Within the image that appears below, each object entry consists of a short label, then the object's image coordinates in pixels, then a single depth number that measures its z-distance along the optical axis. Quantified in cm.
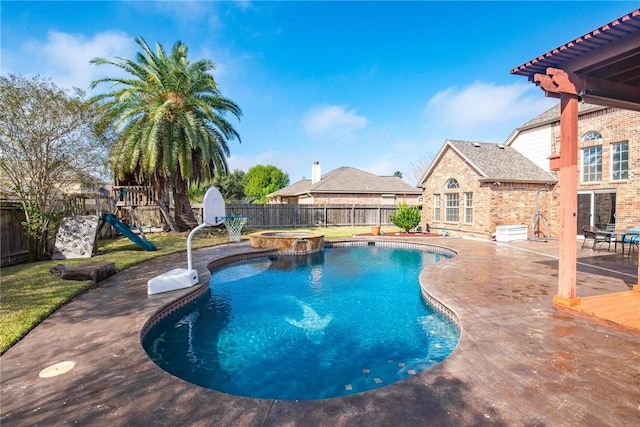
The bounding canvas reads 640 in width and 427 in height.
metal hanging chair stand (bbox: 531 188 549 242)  1656
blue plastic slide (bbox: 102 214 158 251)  1252
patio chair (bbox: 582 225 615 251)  1139
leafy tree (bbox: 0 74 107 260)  949
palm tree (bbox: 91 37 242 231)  1545
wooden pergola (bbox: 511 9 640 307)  511
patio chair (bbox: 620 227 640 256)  1029
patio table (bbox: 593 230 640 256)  1042
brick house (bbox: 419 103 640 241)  1366
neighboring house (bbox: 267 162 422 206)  2748
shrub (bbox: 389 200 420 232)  1891
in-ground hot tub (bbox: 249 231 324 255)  1406
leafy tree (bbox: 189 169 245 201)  4612
